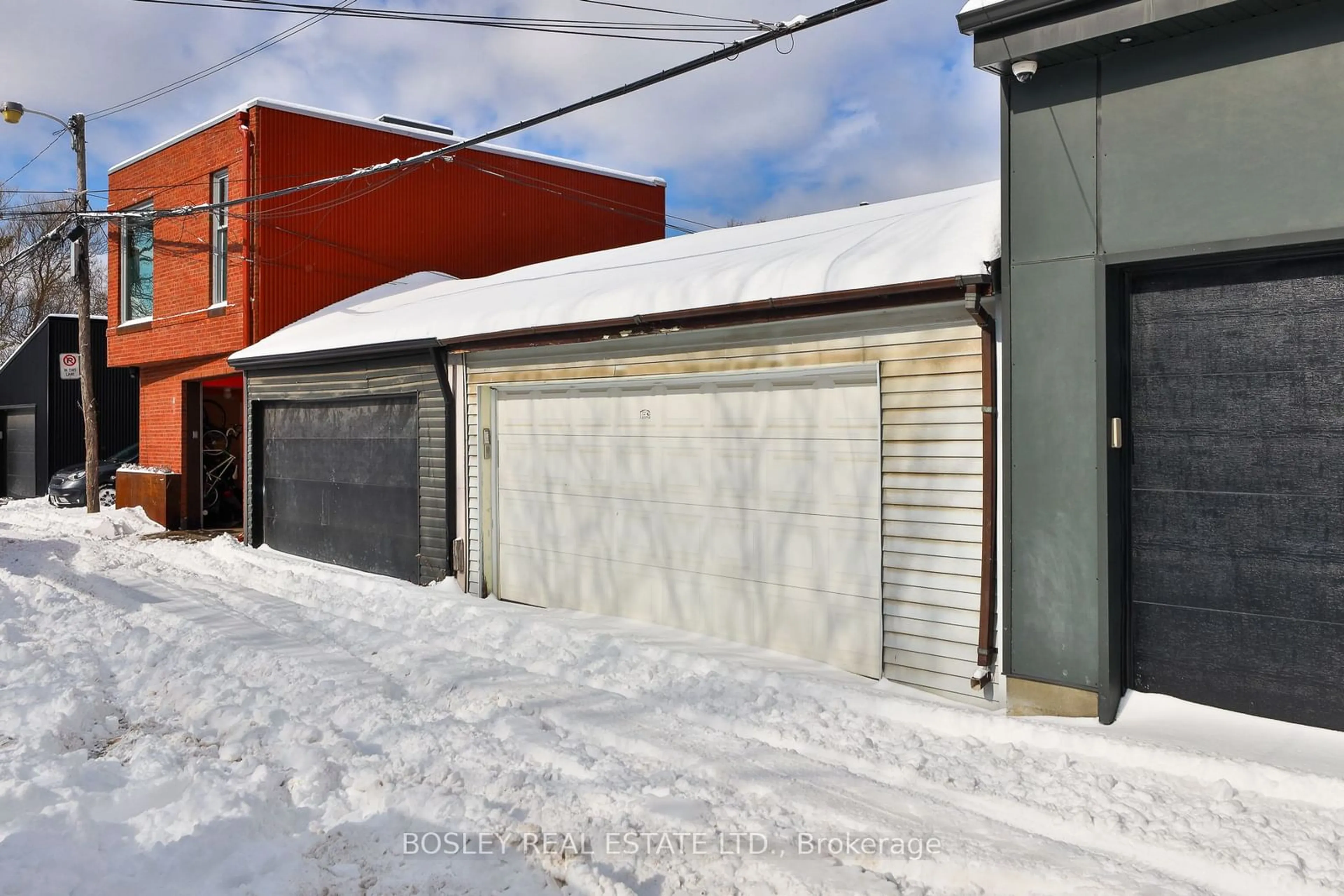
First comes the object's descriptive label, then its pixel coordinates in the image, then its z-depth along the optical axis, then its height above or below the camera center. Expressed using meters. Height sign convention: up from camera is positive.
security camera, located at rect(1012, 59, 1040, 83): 5.51 +2.18
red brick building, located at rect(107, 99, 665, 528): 15.25 +3.73
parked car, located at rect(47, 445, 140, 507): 19.05 -0.86
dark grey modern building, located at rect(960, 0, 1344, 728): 4.86 +0.48
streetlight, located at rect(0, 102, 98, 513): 17.44 +2.03
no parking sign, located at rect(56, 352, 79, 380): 21.44 +1.85
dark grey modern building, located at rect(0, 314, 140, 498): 21.41 +0.91
